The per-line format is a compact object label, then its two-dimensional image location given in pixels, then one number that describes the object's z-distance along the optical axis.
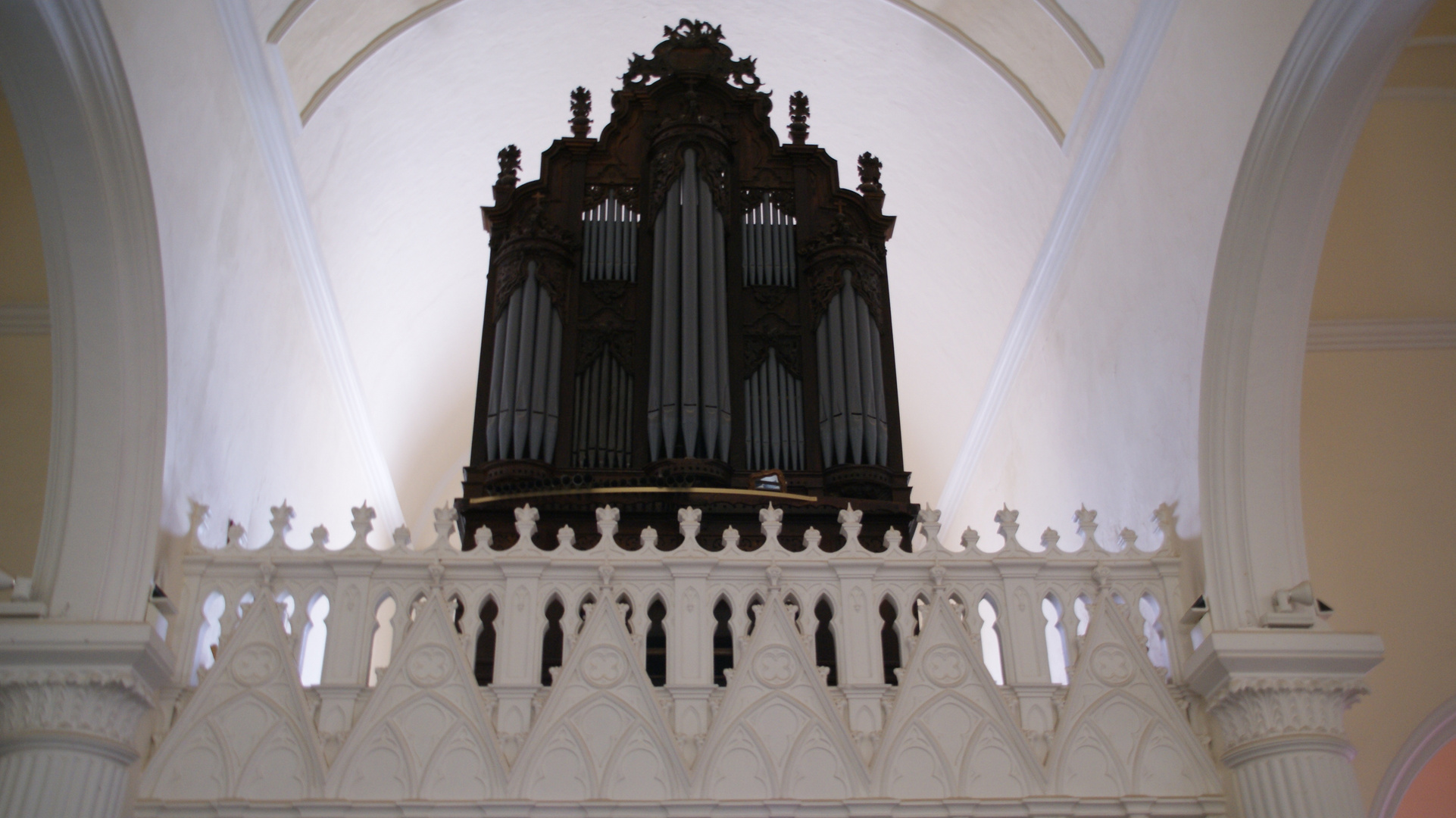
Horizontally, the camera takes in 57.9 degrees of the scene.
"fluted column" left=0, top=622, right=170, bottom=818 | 4.82
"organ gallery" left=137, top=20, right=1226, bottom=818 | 5.18
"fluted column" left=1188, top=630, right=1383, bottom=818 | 5.09
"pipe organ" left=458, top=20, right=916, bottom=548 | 6.72
